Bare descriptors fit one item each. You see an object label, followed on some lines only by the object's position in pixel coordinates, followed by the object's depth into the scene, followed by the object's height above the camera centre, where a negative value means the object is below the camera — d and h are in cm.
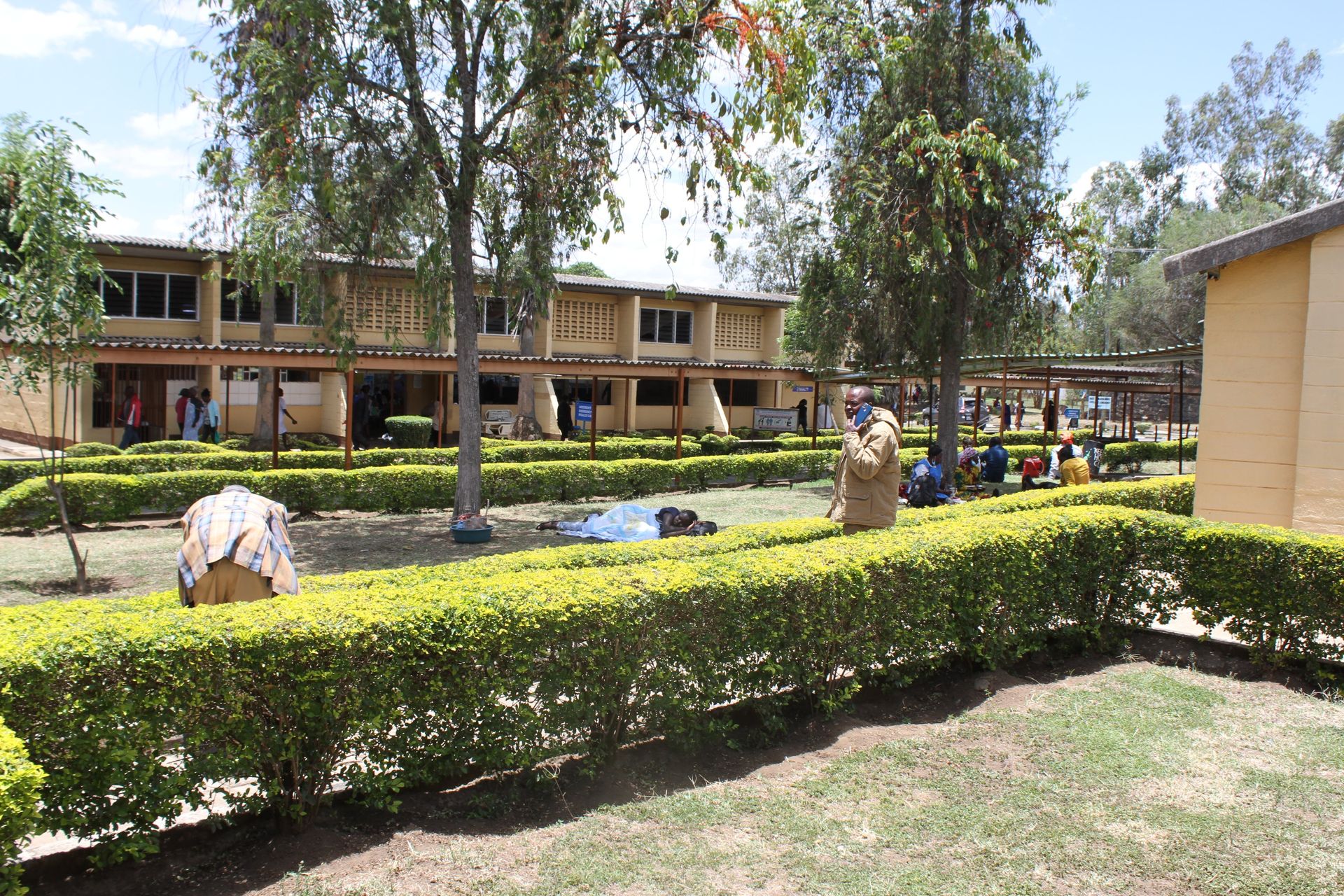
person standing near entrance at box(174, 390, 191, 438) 2094 -43
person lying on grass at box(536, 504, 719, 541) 1178 -177
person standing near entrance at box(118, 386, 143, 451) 2053 -81
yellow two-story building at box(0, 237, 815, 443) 1797 +110
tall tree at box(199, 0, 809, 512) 1122 +406
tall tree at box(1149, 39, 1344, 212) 4153 +1335
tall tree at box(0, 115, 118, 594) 819 +113
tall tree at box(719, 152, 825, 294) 3900 +802
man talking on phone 664 -44
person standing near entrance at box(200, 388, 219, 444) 2027 -70
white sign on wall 2797 -40
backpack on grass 1255 -113
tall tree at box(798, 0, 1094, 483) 1691 +428
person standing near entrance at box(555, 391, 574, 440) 3061 -58
